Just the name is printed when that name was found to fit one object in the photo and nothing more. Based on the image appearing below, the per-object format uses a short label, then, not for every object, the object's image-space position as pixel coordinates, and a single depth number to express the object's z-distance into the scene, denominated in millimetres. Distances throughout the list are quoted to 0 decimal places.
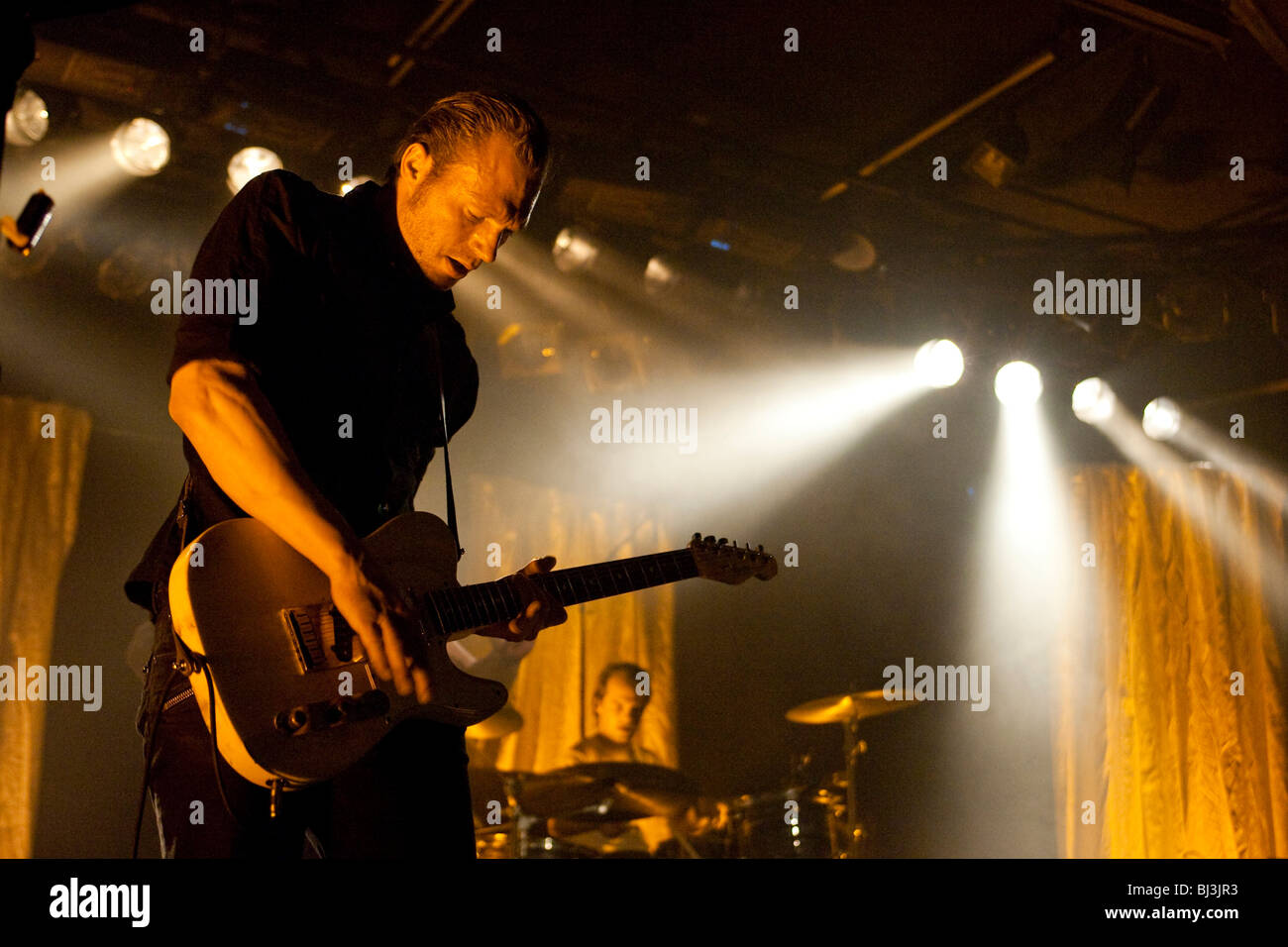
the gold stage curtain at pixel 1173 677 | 6730
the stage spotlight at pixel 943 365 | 6395
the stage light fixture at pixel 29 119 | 4879
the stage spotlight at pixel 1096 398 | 6906
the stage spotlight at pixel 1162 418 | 7031
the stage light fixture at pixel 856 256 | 6340
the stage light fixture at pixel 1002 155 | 5344
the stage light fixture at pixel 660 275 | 6426
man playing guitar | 1648
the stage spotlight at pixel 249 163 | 5184
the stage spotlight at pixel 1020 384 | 6355
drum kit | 5234
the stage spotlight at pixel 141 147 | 5105
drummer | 6430
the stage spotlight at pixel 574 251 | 6109
